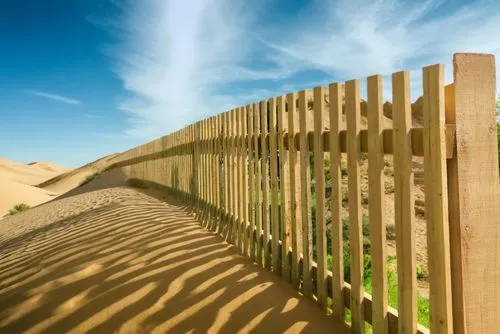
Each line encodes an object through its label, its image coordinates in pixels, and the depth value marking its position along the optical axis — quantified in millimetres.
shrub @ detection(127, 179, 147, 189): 15498
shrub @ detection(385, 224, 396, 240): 6927
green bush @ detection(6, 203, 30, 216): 17147
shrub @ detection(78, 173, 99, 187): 24488
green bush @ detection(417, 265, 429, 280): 5662
